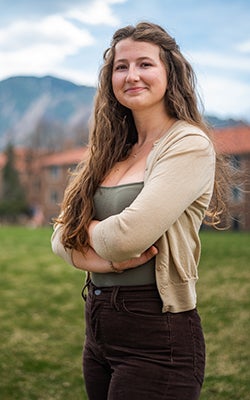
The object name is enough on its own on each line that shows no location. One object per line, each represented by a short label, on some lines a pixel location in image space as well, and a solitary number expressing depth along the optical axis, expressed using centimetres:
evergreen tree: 4628
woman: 165
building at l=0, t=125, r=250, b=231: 5097
